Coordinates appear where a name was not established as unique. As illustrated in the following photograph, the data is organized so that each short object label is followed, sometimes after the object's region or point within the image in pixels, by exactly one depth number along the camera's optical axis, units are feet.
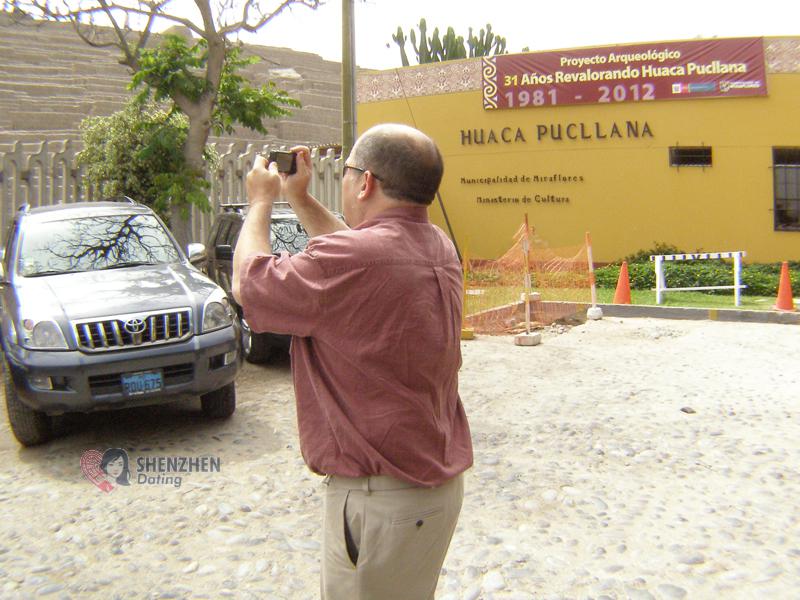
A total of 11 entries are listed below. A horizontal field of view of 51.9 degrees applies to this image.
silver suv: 18.69
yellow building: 54.80
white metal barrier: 41.86
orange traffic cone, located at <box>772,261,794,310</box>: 39.65
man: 6.39
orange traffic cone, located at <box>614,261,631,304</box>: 42.86
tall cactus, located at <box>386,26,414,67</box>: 90.48
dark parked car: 28.40
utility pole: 34.53
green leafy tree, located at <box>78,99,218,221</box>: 35.06
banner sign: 55.11
